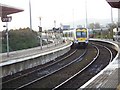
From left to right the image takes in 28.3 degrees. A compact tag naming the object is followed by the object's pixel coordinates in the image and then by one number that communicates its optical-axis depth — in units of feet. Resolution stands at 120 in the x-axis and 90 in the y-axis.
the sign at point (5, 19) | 51.91
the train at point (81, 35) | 120.19
